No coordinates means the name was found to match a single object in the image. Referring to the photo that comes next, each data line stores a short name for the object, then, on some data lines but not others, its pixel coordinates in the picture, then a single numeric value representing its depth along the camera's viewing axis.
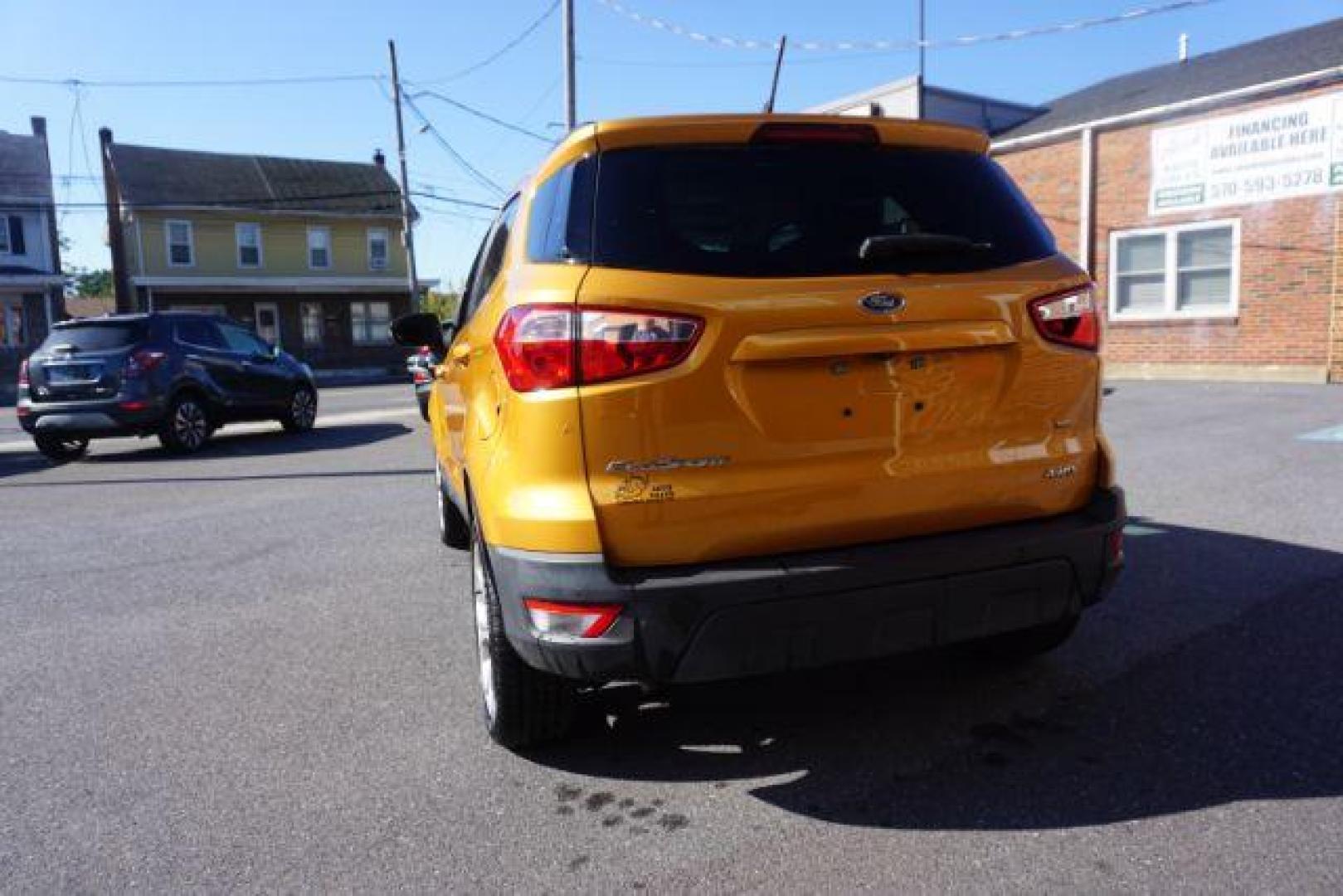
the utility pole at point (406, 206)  33.31
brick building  15.35
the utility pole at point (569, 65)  23.11
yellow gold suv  2.55
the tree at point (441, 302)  58.62
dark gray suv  11.09
